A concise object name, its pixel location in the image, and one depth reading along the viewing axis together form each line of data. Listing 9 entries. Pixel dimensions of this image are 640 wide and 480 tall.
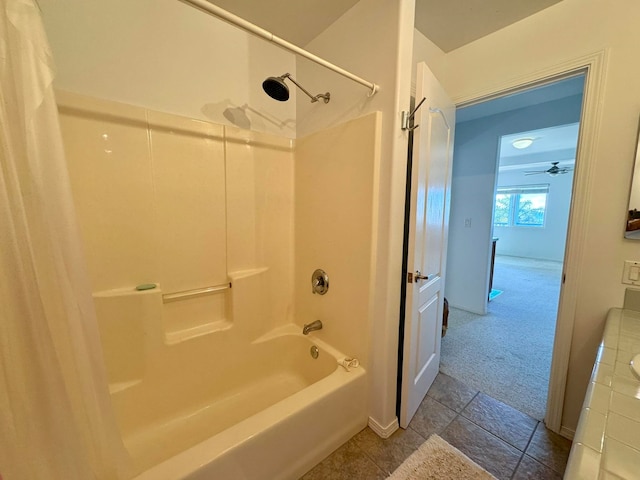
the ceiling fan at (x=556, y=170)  5.21
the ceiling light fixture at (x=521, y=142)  3.35
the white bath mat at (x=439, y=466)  1.17
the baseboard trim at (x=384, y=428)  1.42
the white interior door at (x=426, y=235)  1.31
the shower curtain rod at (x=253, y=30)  0.77
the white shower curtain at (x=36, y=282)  0.56
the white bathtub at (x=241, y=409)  0.97
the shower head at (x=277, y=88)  1.26
